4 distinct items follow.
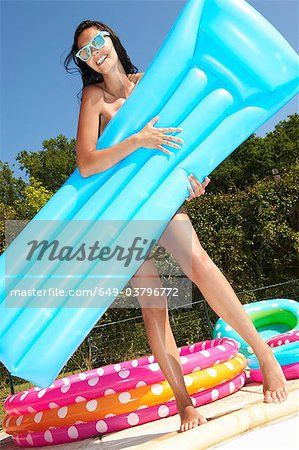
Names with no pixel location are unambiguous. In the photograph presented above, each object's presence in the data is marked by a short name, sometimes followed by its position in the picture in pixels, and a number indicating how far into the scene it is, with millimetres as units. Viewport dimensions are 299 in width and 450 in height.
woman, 2102
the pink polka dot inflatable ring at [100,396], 2877
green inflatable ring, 5066
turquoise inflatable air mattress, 2166
